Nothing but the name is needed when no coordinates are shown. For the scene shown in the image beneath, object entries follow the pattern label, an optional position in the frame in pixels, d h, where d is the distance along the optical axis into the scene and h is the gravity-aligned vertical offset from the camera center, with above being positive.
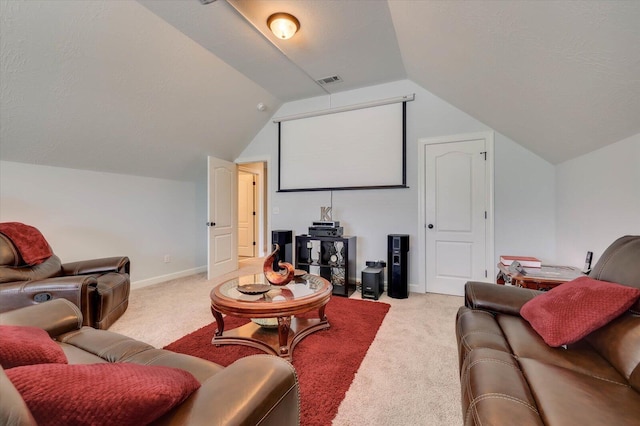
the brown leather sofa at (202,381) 0.67 -0.51
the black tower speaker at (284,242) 4.18 -0.45
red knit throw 2.43 -0.25
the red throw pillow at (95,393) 0.51 -0.38
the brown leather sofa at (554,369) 0.85 -0.61
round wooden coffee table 1.86 -0.66
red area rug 1.54 -1.04
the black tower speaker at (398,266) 3.43 -0.67
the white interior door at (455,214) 3.43 -0.01
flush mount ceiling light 2.43 +1.71
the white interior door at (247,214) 6.73 -0.01
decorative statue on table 2.26 -0.50
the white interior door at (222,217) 4.34 -0.06
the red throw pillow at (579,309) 1.19 -0.45
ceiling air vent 3.69 +1.83
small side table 2.19 -0.52
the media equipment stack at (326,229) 3.79 -0.21
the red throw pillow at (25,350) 0.67 -0.36
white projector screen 3.83 +0.95
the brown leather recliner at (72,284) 2.07 -0.58
